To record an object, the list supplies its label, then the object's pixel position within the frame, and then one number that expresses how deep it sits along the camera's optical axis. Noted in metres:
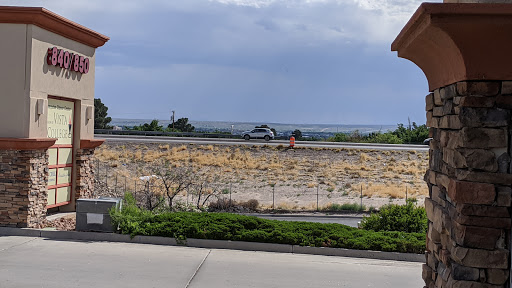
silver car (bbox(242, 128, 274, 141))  57.97
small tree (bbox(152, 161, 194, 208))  33.80
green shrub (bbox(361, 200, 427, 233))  14.57
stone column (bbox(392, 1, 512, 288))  4.40
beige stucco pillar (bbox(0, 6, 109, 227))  13.51
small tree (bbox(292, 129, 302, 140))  75.53
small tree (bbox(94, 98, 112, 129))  72.38
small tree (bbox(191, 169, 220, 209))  26.43
